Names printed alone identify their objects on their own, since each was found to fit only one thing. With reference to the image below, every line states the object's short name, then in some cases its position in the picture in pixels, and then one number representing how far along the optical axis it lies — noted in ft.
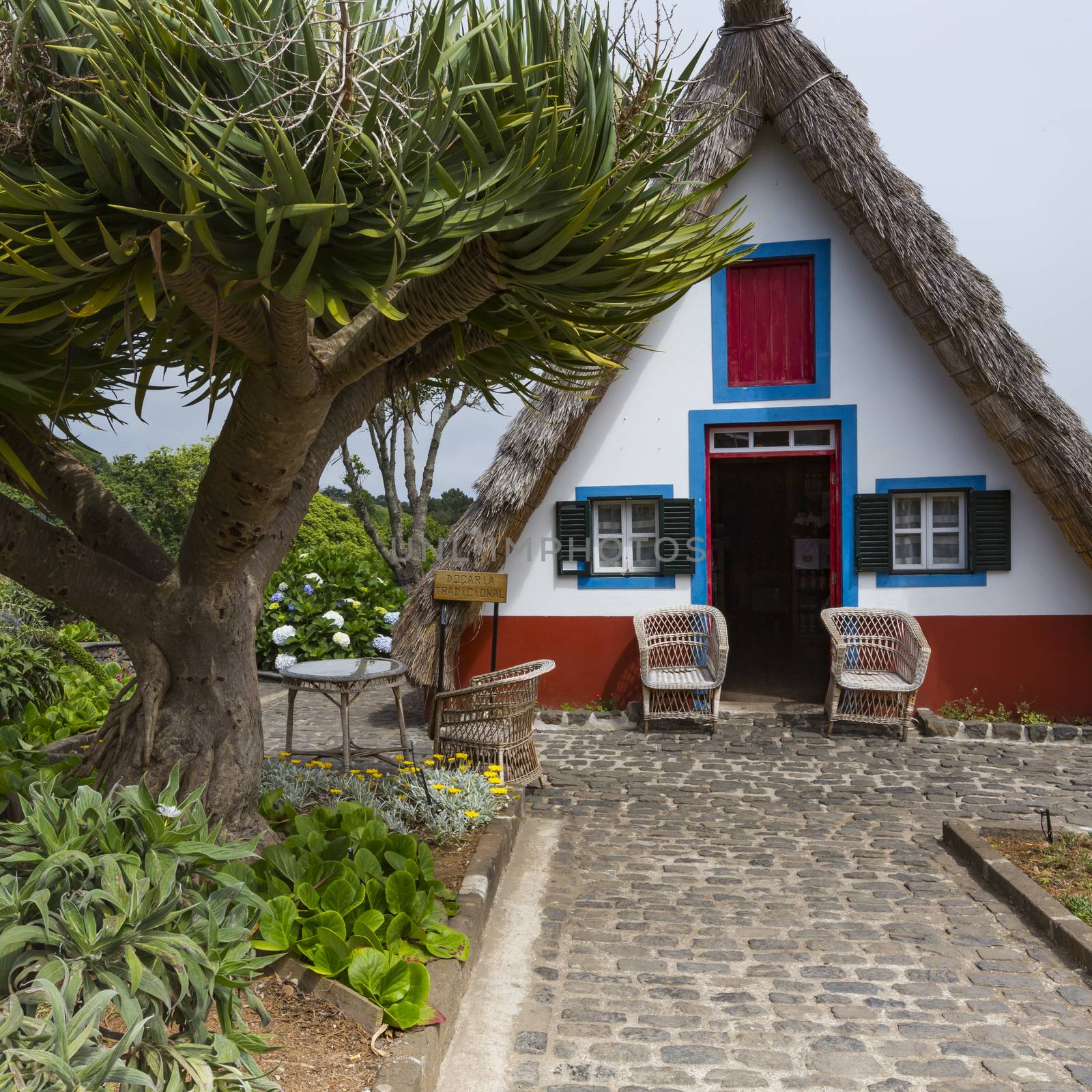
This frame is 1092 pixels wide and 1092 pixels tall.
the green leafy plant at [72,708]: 20.95
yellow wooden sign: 22.80
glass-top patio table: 17.01
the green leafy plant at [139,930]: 6.93
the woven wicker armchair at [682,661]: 25.46
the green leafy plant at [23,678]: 22.40
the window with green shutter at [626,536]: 27.61
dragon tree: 8.29
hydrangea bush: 35.83
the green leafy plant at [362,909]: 9.86
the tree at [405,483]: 43.70
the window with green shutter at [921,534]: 26.12
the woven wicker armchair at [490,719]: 17.92
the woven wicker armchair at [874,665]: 24.53
